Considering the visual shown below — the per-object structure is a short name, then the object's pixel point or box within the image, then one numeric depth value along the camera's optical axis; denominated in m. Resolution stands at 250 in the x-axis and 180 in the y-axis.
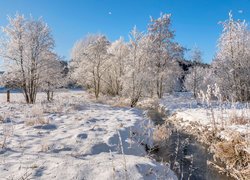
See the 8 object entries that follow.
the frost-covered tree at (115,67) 24.28
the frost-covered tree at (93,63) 21.56
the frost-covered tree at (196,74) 26.45
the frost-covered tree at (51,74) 16.08
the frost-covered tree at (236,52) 18.26
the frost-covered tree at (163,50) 20.90
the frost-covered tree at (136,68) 15.56
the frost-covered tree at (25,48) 14.67
